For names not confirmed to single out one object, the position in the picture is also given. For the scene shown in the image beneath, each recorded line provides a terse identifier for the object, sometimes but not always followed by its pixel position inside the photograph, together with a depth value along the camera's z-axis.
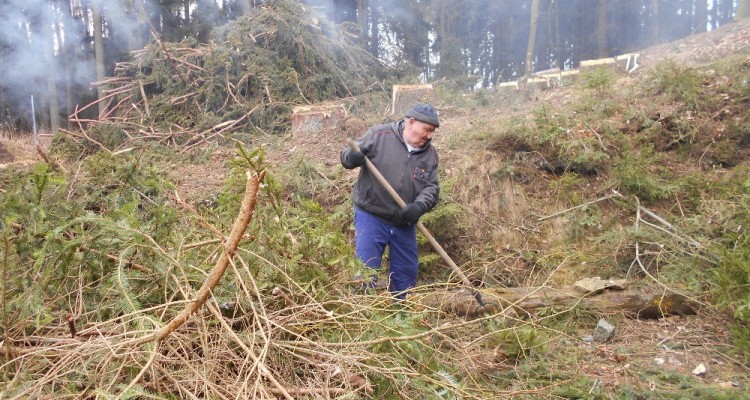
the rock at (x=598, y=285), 4.61
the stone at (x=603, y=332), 4.15
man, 4.37
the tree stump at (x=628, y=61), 11.09
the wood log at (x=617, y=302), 4.50
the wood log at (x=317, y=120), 8.66
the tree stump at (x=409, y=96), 9.52
